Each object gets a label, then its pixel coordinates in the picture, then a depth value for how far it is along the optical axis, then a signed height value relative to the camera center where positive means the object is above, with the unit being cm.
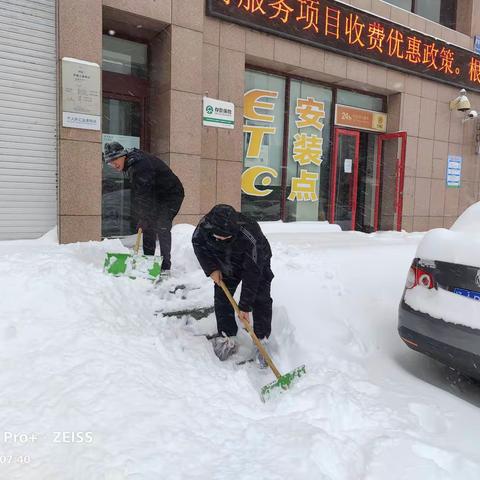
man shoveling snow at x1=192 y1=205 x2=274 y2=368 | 334 -65
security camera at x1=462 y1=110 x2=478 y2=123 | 1154 +203
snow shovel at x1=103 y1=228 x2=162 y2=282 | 460 -86
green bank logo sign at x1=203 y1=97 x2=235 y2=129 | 746 +124
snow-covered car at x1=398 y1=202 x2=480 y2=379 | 277 -71
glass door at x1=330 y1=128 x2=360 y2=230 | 998 +24
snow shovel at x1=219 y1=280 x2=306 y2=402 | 319 -139
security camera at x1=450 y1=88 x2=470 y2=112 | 1112 +226
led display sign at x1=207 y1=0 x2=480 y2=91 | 784 +315
